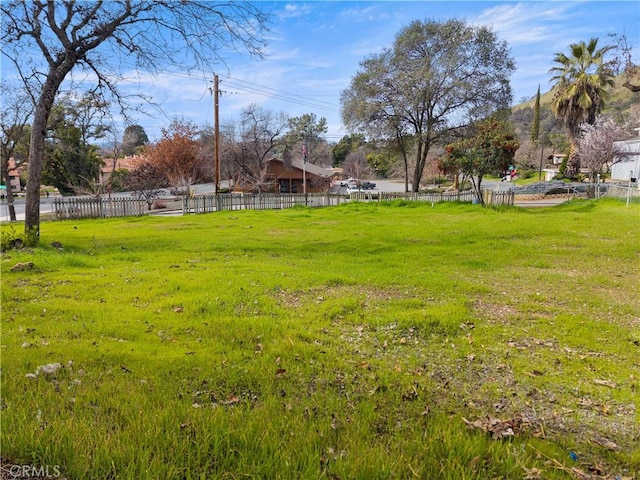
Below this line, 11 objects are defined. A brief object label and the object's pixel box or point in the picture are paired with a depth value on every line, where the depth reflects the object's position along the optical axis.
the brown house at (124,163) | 41.56
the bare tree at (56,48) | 9.16
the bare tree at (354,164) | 63.24
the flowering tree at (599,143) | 30.02
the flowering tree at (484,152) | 21.00
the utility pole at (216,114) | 24.92
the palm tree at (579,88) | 33.22
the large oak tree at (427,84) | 26.33
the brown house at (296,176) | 43.44
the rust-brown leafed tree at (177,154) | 37.81
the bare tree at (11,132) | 17.78
